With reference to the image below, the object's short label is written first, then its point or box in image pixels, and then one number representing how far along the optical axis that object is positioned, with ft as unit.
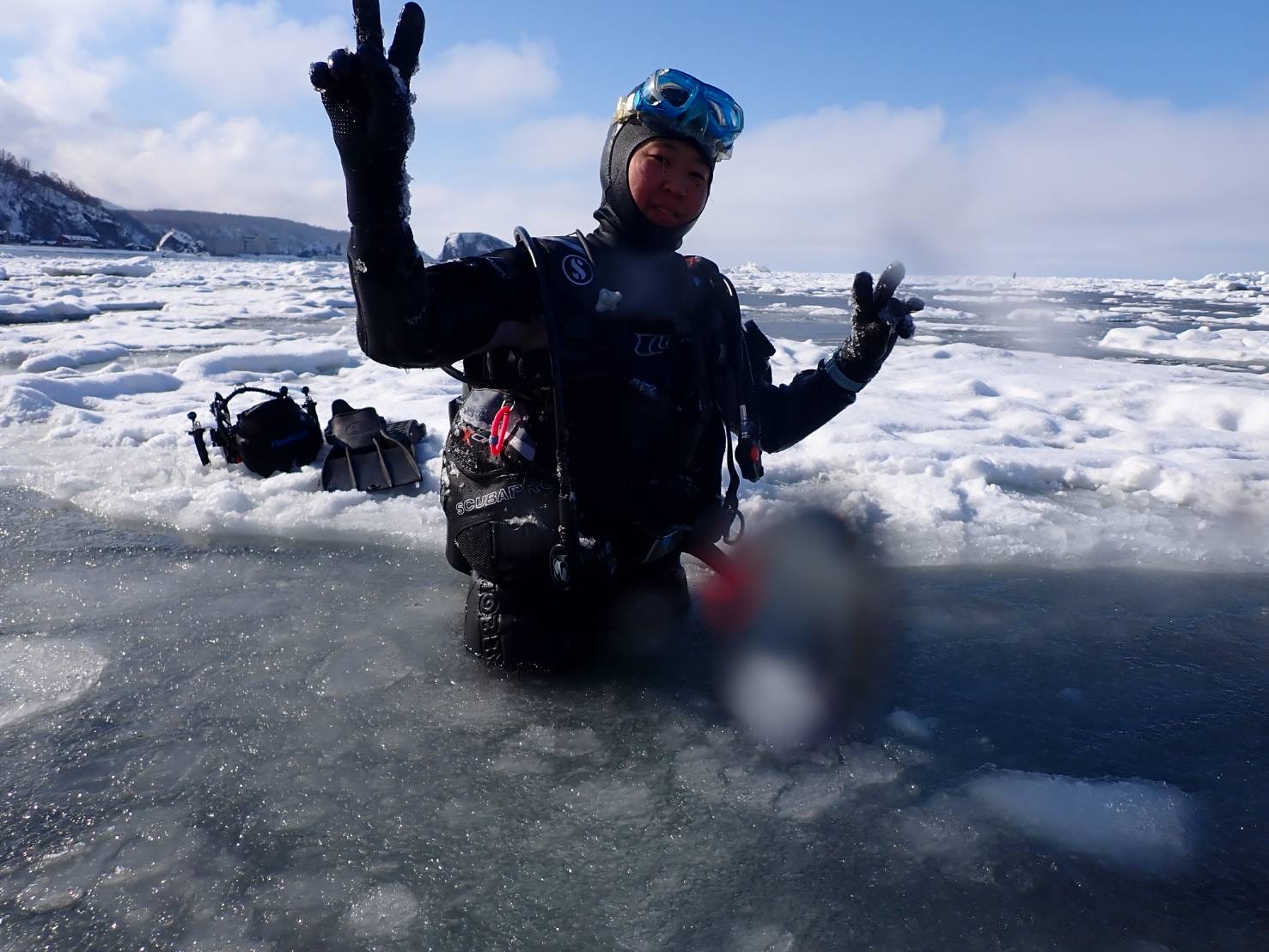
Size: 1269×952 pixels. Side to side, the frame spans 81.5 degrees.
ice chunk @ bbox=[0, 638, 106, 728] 6.50
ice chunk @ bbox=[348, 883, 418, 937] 4.40
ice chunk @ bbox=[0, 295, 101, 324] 43.84
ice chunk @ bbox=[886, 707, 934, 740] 6.30
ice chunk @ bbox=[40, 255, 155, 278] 95.67
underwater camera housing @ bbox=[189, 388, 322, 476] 13.34
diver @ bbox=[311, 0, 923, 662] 6.66
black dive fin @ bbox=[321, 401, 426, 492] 12.74
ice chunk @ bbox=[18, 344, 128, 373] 25.07
